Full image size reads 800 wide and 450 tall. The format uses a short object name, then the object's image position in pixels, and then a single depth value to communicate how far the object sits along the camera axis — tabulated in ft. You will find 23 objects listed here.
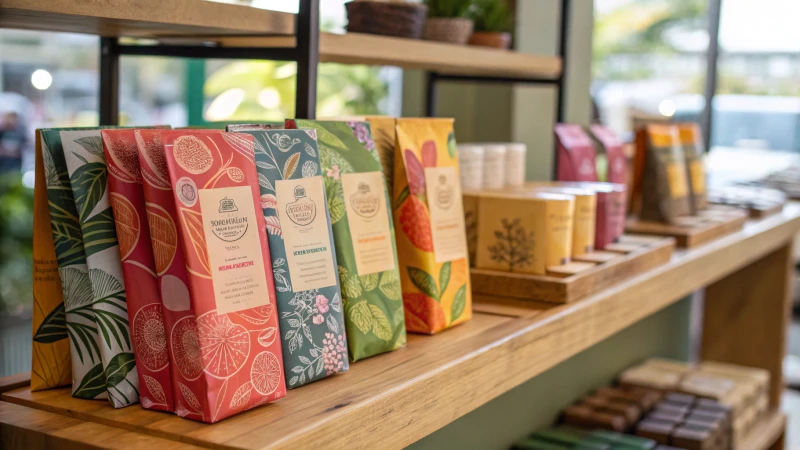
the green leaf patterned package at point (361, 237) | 3.49
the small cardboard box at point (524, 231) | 4.81
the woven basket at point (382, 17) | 4.85
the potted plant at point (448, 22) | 5.31
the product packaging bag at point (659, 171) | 7.03
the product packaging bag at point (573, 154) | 6.26
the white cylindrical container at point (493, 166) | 5.45
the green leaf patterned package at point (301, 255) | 3.06
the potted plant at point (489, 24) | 5.90
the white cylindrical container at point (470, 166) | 5.21
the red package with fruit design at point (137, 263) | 2.86
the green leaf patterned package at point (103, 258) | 2.89
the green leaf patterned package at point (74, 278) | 2.94
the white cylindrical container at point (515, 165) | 5.71
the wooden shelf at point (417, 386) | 2.78
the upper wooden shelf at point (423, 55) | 4.14
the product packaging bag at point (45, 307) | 3.02
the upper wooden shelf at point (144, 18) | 2.97
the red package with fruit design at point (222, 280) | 2.73
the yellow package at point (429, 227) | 3.97
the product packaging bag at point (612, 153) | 6.71
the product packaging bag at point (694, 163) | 7.57
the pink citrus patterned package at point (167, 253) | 2.77
